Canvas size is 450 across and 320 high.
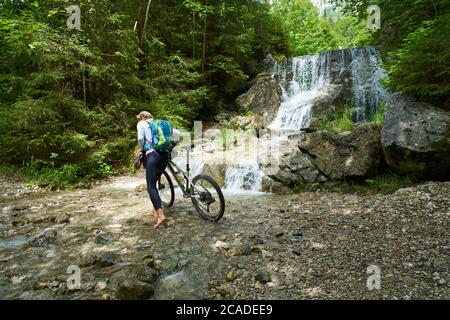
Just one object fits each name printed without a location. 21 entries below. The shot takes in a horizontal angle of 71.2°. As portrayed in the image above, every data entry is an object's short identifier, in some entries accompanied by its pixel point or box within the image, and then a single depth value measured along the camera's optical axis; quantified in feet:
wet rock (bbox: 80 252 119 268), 13.52
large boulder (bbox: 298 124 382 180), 24.67
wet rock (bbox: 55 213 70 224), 20.03
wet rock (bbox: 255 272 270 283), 11.60
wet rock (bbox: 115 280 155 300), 10.78
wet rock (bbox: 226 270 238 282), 11.95
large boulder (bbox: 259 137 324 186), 27.14
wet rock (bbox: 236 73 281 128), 55.38
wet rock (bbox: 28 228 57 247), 16.43
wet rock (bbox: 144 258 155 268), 13.34
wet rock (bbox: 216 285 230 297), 11.00
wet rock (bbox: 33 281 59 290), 11.79
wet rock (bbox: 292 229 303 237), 15.78
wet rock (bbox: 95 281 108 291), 11.59
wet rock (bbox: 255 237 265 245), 15.12
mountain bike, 18.51
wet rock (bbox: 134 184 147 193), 28.94
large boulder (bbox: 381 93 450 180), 21.04
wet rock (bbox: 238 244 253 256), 14.05
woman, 17.89
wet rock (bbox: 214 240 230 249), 14.95
